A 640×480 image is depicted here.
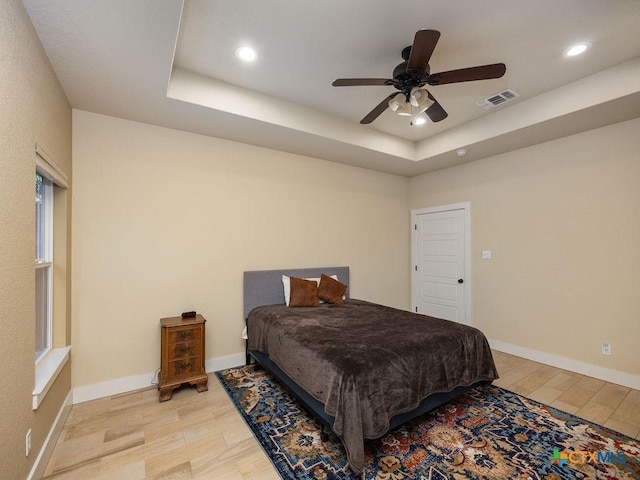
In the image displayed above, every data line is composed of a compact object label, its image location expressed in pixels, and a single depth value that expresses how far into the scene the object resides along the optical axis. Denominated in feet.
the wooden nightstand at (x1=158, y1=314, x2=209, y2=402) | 8.86
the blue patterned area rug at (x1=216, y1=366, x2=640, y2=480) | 5.83
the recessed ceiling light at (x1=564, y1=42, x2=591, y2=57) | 7.47
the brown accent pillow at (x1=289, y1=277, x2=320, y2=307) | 11.38
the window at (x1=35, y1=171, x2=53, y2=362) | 7.30
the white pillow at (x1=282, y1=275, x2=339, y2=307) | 11.73
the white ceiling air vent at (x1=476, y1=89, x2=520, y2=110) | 9.71
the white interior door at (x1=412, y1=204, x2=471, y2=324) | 14.49
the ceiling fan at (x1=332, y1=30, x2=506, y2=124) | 6.18
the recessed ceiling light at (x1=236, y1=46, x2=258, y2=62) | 7.63
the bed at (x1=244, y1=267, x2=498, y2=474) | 5.84
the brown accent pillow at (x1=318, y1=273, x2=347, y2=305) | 12.14
